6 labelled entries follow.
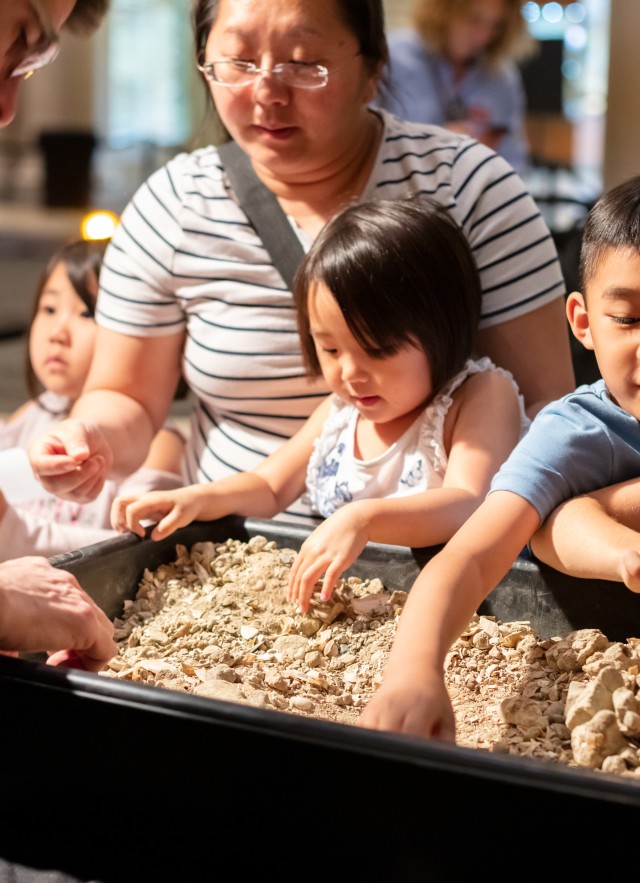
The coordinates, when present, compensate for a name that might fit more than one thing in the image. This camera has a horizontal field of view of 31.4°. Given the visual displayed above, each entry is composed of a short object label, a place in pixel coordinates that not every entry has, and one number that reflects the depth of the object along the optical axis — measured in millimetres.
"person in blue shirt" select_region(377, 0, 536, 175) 3775
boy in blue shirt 1085
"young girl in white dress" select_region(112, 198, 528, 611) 1521
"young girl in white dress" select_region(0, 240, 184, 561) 2002
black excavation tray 795
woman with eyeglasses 1700
